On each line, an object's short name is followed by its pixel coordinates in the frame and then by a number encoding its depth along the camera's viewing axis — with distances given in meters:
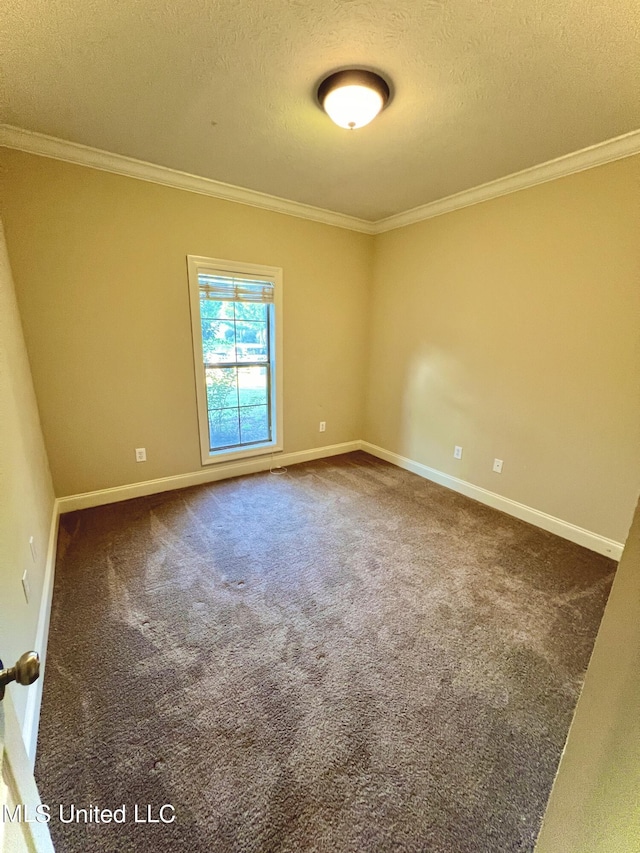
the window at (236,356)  3.03
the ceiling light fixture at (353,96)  1.59
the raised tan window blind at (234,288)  3.00
